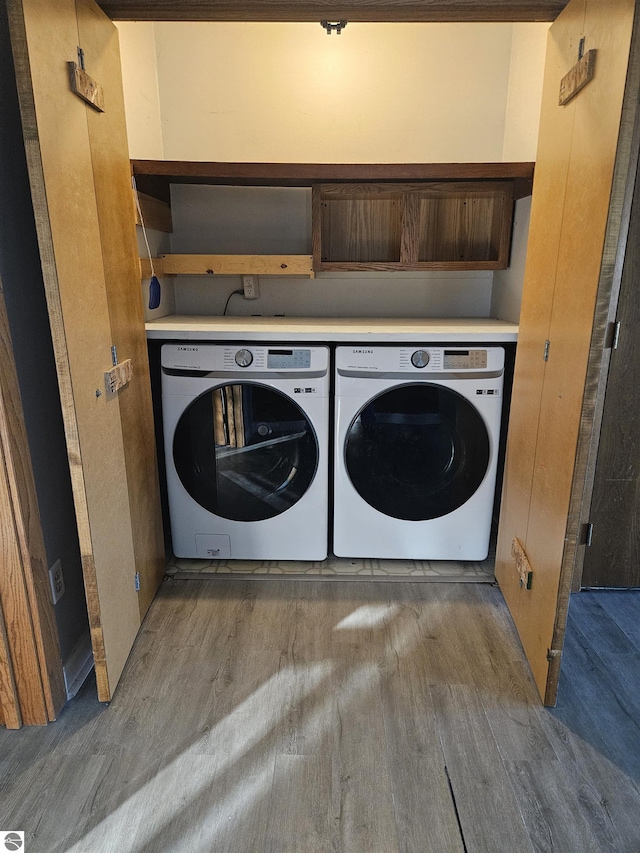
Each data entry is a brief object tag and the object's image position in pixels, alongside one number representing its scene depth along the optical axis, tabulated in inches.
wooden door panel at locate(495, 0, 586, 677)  56.3
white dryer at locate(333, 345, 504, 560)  76.0
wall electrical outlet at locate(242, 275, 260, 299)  100.3
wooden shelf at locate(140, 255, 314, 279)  89.0
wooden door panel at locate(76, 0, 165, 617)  56.3
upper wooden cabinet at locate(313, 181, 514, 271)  90.4
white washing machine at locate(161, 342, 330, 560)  76.4
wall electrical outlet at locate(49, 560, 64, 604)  56.7
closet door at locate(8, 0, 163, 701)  44.9
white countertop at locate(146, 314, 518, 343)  74.7
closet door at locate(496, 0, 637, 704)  47.2
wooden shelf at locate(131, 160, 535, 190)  79.4
